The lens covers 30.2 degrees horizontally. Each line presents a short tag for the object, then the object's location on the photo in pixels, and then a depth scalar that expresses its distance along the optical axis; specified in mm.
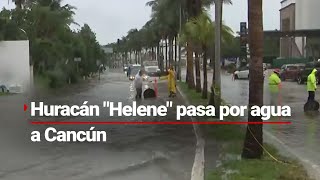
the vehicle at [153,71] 59816
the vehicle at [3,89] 35625
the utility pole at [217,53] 19766
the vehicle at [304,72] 46750
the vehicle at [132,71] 62731
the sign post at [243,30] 55969
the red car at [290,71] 53156
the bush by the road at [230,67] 93688
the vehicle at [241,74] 62812
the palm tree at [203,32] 24672
